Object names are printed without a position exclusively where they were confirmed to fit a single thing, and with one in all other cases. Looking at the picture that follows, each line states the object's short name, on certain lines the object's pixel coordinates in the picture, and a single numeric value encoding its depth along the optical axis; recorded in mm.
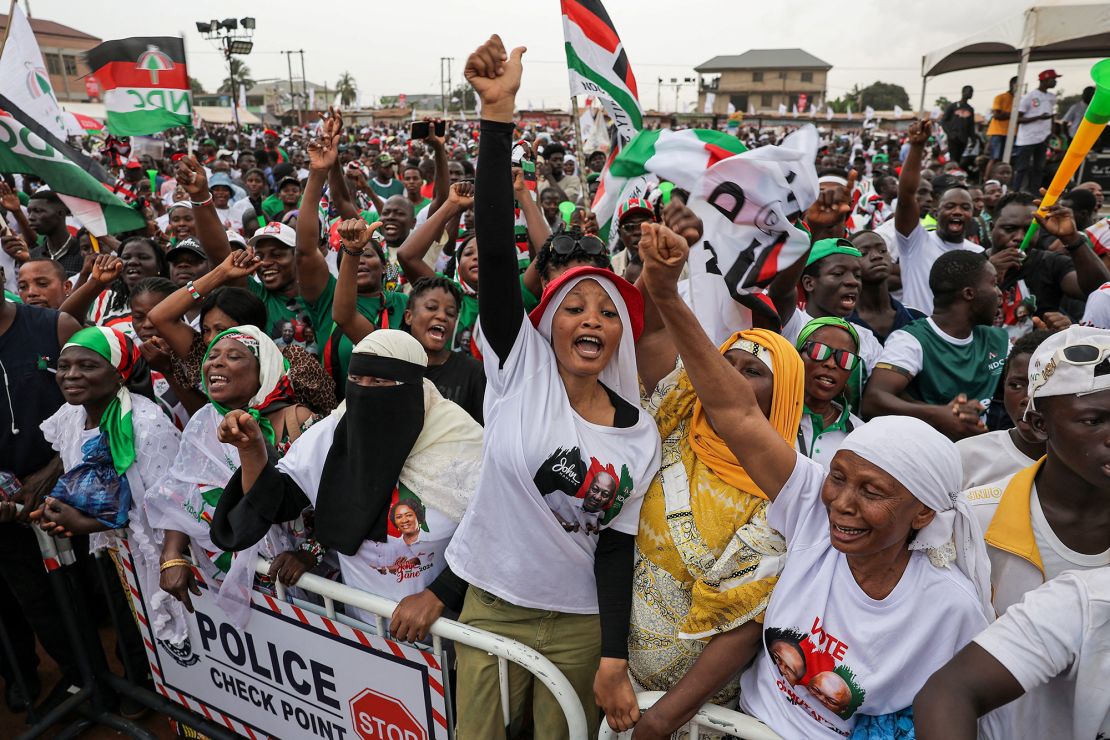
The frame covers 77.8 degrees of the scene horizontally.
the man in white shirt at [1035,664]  1542
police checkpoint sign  2471
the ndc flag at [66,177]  4805
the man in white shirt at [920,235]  4883
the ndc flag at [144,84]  6988
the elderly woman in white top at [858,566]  1690
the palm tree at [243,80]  77138
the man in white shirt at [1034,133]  11867
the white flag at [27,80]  5254
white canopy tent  10383
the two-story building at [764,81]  82000
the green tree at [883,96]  87250
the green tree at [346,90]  94225
